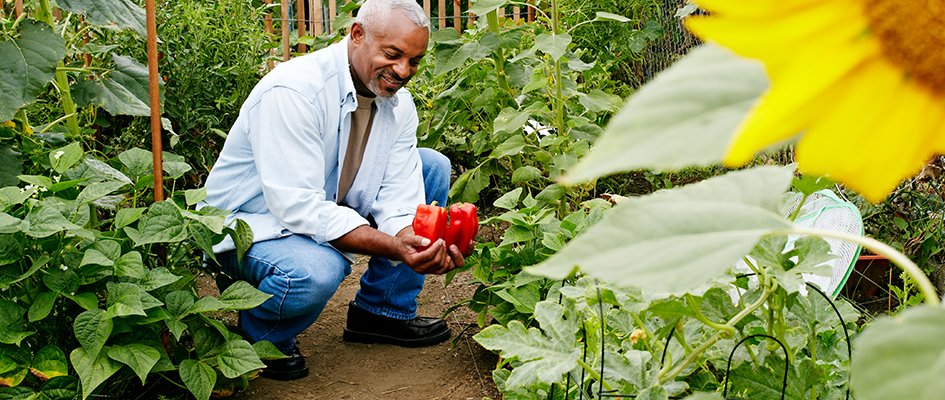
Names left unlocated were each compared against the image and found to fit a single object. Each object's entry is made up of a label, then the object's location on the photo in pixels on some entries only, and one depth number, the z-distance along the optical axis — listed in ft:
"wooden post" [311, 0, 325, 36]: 17.95
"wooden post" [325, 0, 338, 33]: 17.60
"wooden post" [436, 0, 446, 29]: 17.33
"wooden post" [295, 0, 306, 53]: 17.50
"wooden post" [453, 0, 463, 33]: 18.37
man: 8.78
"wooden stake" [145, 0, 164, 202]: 7.80
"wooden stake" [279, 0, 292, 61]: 16.55
